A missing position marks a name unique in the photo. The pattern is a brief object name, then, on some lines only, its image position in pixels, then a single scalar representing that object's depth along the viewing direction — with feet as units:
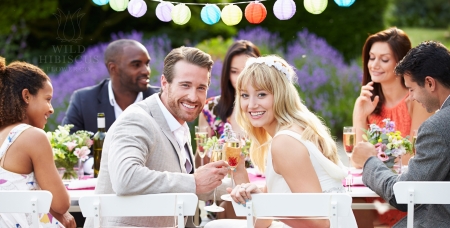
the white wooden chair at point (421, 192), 14.86
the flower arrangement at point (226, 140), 18.06
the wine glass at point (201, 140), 21.51
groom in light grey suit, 15.35
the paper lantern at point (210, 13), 23.01
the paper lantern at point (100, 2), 22.03
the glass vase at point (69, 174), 21.81
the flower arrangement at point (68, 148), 21.33
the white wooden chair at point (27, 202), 14.66
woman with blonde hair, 15.67
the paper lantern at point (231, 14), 22.59
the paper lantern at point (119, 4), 21.63
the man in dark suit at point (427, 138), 15.71
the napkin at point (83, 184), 20.66
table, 19.21
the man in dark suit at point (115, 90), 29.36
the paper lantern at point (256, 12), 22.53
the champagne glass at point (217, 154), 18.66
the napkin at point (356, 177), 20.47
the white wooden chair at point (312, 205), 14.01
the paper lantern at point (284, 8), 21.97
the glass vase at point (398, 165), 20.84
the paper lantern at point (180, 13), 22.37
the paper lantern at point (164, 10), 22.79
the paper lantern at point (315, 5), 21.34
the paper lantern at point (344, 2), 21.49
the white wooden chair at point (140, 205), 14.32
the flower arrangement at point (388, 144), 20.56
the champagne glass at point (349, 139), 21.03
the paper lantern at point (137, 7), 22.19
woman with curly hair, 17.08
